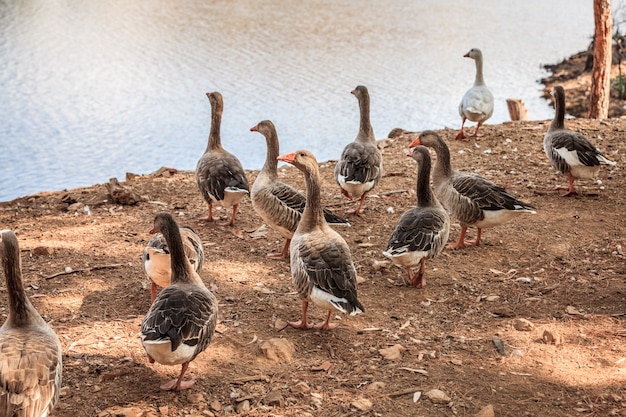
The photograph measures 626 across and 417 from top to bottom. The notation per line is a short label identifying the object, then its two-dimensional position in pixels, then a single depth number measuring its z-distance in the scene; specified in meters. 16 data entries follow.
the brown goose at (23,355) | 7.12
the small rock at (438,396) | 8.56
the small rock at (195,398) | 8.48
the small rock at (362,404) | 8.42
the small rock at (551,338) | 9.84
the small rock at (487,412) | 8.21
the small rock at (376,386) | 8.84
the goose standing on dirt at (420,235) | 11.38
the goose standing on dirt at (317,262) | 9.72
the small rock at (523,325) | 10.29
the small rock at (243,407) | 8.35
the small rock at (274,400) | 8.46
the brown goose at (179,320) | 8.10
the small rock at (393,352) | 9.62
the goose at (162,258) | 10.33
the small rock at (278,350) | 9.54
